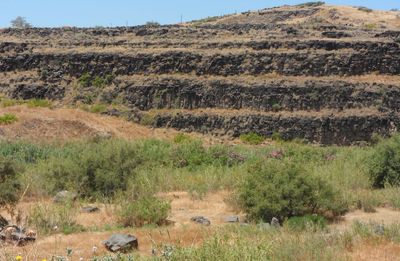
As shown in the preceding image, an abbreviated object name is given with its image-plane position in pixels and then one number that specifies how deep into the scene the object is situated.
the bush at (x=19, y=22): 103.56
